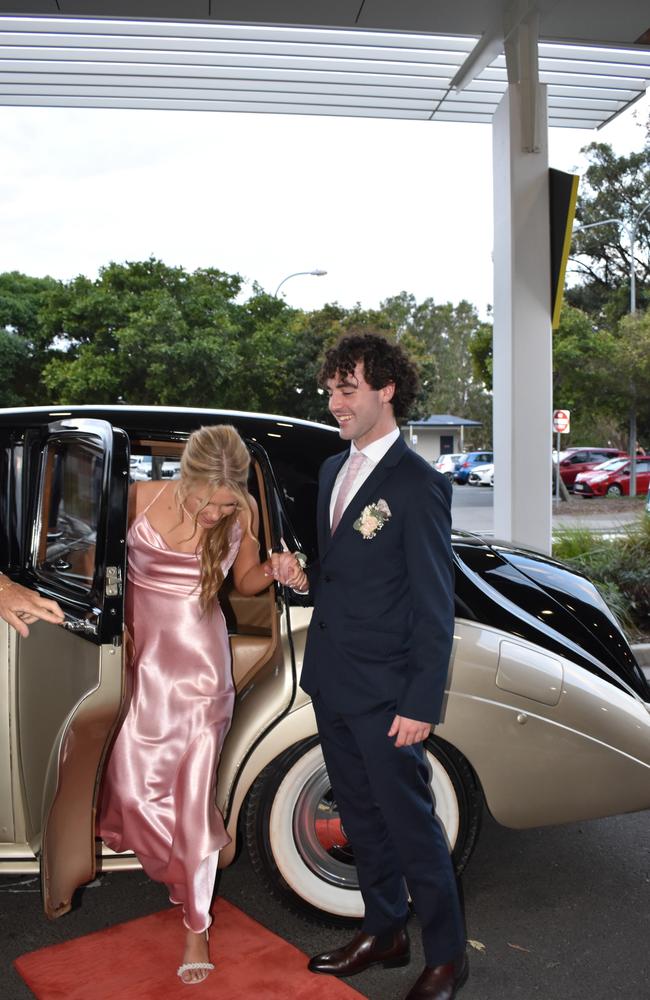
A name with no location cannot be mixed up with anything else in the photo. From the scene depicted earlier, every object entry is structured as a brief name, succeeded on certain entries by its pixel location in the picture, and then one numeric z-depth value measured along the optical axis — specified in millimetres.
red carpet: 2855
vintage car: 2746
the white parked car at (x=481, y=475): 42031
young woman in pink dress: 2990
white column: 8523
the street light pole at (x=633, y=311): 31795
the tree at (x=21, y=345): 30078
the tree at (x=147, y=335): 26188
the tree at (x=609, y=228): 42344
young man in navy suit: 2590
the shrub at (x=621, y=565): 7680
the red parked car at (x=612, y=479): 32531
